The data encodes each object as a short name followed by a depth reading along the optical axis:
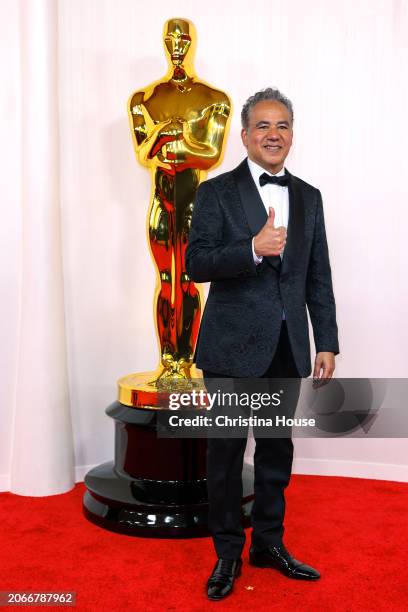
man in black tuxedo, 2.06
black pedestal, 2.59
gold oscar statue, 2.79
